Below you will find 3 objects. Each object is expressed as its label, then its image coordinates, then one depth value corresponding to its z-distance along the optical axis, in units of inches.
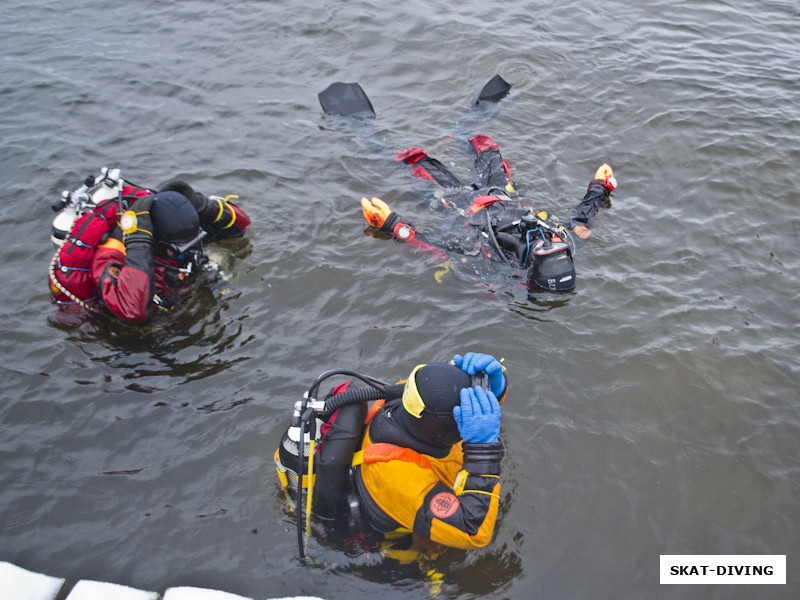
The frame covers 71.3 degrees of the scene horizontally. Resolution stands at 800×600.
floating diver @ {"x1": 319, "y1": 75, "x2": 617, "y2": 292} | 221.3
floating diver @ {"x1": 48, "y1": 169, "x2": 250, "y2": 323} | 183.5
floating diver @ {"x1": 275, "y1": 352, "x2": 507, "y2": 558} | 120.2
